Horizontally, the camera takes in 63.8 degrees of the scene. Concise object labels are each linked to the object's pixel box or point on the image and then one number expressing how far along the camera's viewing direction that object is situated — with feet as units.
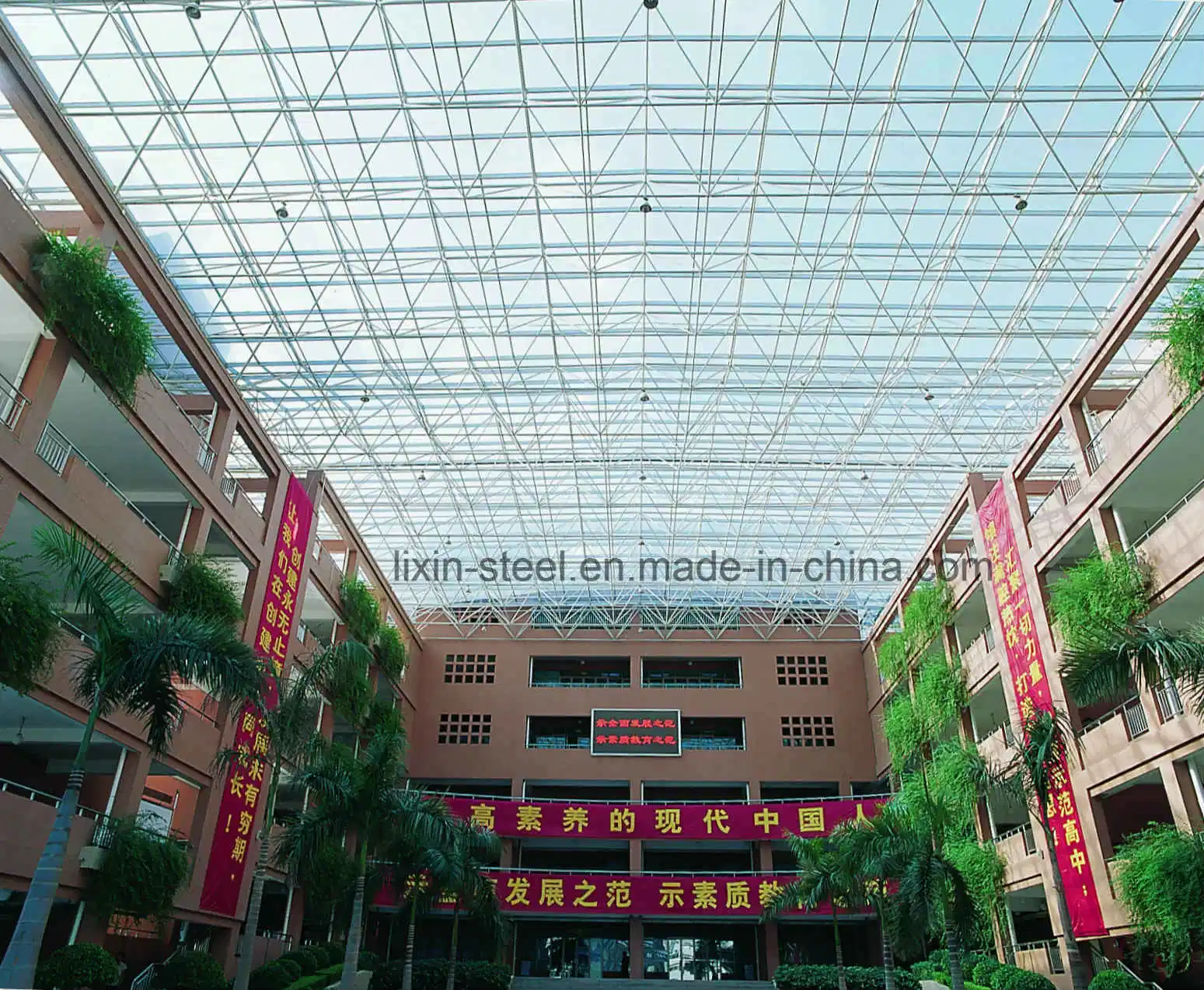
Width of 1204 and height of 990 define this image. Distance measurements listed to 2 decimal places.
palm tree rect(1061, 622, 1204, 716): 44.47
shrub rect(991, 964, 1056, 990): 71.46
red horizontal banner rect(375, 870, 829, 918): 112.16
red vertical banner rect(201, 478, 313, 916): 76.02
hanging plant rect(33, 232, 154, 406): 53.78
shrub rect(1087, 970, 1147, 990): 60.49
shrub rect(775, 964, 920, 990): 91.29
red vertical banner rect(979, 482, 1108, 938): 71.41
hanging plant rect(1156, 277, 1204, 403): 53.26
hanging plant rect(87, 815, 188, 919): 59.26
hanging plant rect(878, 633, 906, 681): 109.81
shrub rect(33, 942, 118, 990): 52.21
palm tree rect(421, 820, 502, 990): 79.51
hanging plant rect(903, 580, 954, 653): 102.32
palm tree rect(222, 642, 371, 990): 61.05
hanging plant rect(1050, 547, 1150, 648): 66.64
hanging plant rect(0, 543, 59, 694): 40.47
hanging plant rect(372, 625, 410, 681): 113.70
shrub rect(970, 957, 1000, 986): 79.82
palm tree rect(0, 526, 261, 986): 40.40
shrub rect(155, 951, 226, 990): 64.85
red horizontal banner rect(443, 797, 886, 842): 118.52
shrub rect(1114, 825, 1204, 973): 53.88
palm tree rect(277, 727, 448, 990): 69.46
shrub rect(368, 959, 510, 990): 90.07
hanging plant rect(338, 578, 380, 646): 104.99
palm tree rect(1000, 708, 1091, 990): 54.44
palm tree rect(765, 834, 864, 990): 82.89
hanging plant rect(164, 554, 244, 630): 71.46
